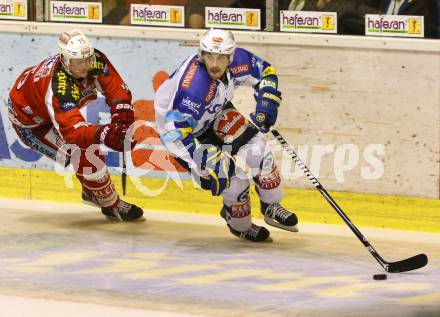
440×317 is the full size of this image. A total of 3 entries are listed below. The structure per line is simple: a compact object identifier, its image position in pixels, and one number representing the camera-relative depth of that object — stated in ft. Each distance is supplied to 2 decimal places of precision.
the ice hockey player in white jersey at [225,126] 53.17
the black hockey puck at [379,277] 49.34
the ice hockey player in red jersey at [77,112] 55.98
